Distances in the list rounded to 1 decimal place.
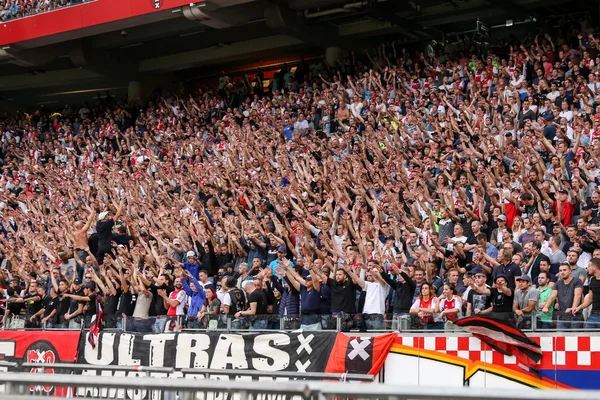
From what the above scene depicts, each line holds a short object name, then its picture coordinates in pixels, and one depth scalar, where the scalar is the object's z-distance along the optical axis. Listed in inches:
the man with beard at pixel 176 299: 637.9
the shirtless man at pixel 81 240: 791.1
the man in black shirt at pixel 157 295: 652.7
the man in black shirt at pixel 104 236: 792.9
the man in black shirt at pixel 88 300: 684.1
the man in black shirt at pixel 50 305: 710.5
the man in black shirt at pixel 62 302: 708.8
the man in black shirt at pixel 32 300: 746.8
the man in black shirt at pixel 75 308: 649.6
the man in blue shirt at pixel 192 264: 701.3
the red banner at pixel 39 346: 633.6
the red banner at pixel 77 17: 1036.5
